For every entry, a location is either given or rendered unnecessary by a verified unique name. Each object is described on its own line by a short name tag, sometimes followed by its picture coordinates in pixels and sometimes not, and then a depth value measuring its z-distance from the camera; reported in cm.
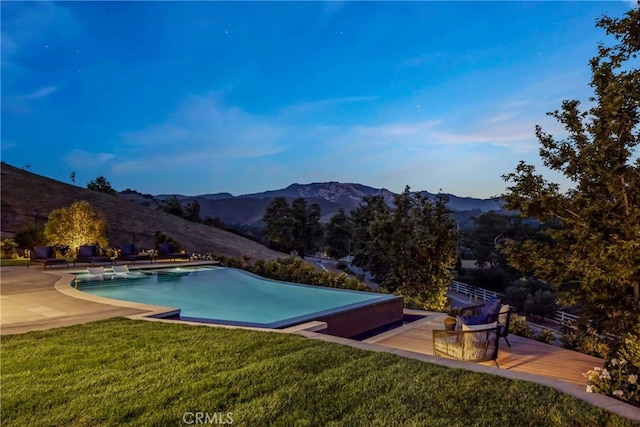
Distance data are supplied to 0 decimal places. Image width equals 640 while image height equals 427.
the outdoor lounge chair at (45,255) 1299
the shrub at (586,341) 503
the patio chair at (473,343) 471
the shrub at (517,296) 2341
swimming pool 763
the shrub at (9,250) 1596
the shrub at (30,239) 1611
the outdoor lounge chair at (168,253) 1700
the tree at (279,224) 3688
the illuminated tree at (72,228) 1525
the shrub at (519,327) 704
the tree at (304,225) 3741
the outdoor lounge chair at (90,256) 1376
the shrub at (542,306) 2069
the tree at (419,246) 1162
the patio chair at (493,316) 537
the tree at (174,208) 4434
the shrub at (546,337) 679
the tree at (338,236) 3719
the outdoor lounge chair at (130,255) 1552
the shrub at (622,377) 308
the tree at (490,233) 3575
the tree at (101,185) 4744
